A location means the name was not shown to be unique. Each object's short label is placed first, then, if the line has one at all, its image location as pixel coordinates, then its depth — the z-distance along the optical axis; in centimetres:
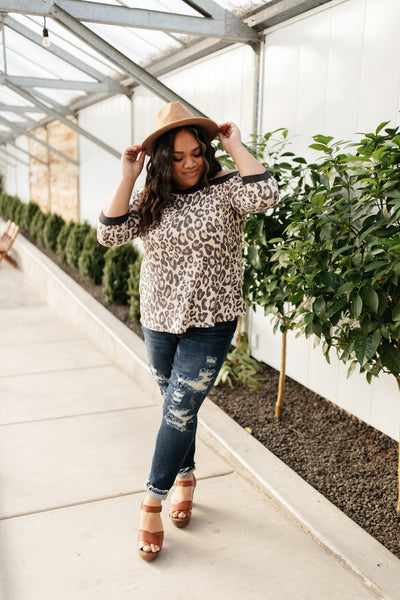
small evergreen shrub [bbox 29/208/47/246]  1094
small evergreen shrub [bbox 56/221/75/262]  895
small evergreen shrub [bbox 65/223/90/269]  805
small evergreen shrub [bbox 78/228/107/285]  712
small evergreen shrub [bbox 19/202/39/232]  1266
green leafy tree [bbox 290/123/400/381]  204
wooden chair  907
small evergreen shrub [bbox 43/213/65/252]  999
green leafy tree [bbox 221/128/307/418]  287
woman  202
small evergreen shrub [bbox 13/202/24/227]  1343
